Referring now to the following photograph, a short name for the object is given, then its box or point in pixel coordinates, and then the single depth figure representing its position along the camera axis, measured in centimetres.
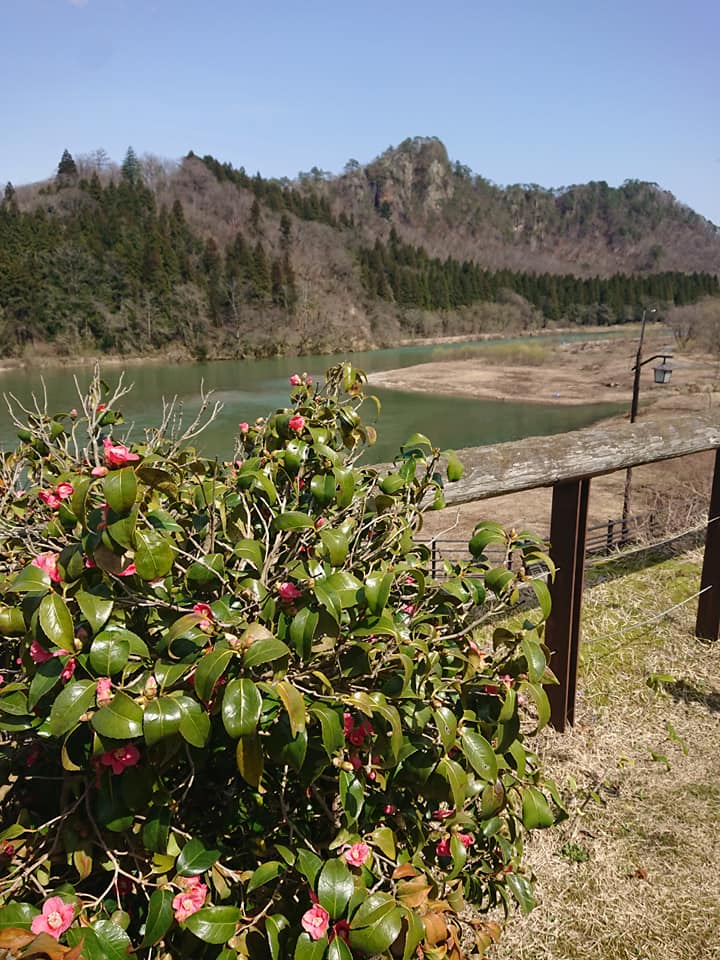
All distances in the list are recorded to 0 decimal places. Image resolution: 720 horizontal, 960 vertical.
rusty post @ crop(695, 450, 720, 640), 324
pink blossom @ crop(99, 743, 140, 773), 95
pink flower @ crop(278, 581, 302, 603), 105
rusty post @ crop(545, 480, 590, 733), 240
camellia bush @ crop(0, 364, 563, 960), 90
